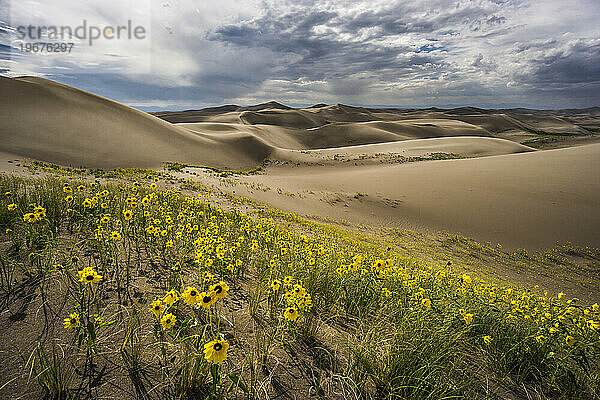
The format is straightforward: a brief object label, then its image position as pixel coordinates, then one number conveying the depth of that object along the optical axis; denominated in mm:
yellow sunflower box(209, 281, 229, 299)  1818
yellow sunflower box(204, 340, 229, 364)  1561
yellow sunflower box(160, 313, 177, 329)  1995
